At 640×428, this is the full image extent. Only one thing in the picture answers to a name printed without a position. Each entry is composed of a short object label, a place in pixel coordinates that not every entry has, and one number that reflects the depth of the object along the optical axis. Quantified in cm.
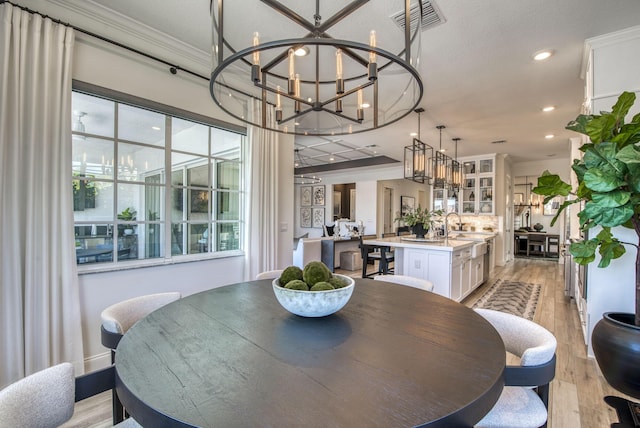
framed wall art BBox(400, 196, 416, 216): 1138
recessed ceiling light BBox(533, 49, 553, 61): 287
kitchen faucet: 496
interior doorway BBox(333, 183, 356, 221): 1087
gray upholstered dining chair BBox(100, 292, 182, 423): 138
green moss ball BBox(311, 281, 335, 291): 129
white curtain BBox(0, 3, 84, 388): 195
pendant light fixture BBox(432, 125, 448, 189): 481
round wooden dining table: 71
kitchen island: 378
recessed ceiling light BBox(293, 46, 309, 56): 228
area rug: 409
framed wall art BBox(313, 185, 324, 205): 1098
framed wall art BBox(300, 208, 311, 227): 1133
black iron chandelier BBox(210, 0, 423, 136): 127
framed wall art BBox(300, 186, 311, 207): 1134
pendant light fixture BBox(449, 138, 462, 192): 557
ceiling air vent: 211
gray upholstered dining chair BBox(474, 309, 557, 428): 102
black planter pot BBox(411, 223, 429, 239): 451
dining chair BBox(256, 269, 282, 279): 242
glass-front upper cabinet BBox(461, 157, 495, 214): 750
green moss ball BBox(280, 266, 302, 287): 143
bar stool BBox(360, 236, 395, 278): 492
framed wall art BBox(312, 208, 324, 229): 1091
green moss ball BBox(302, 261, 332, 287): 137
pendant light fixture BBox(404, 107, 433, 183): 423
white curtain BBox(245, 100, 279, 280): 340
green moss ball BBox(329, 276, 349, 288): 138
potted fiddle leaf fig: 200
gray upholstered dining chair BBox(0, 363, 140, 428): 80
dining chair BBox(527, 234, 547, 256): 895
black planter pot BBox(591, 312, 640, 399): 200
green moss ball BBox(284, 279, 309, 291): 130
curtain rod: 203
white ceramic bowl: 126
